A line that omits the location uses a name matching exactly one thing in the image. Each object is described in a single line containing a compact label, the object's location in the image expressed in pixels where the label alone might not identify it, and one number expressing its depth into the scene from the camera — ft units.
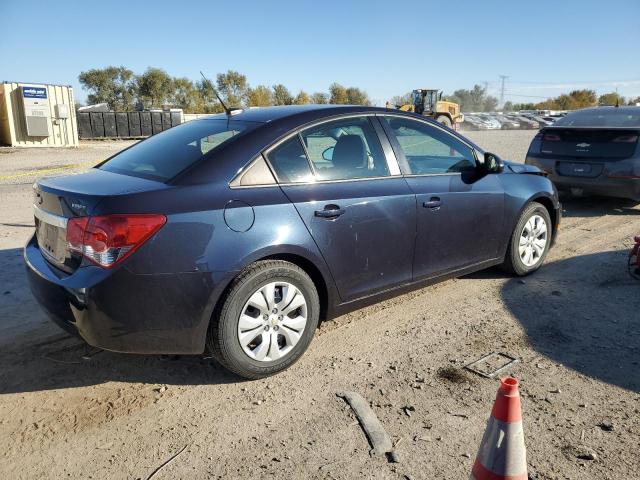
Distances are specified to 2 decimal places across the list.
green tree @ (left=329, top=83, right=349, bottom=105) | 262.75
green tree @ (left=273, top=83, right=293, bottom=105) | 239.50
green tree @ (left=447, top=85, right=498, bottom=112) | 388.78
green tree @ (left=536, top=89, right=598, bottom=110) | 308.60
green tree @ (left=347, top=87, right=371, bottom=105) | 258.98
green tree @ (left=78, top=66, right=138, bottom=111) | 214.69
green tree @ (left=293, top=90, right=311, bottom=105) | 231.32
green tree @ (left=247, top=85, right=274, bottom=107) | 228.22
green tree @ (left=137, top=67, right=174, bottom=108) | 213.05
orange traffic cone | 6.79
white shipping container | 77.56
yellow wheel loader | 106.93
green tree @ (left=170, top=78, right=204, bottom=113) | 218.79
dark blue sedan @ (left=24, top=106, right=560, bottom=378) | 9.32
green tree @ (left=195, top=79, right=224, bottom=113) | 211.20
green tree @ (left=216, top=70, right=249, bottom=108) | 229.45
